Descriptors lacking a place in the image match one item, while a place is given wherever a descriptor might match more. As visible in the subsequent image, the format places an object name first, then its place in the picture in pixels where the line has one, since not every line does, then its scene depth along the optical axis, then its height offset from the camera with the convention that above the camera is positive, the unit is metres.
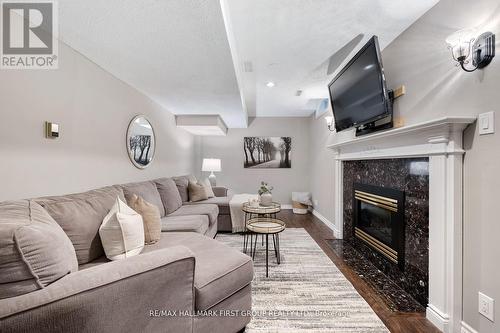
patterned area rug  1.53 -1.13
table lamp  5.03 -0.02
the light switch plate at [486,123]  1.27 +0.26
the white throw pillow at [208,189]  3.94 -0.45
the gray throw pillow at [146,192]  2.14 -0.29
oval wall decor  2.73 +0.32
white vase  2.76 -0.44
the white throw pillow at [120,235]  1.35 -0.45
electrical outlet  1.26 -0.84
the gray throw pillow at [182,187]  3.61 -0.38
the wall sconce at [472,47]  1.30 +0.74
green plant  2.88 -0.34
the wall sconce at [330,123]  3.71 +0.73
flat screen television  1.89 +0.76
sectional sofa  0.77 -0.51
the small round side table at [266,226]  2.22 -0.67
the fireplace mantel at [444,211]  1.45 -0.32
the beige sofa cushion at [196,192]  3.66 -0.47
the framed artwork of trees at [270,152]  5.62 +0.34
